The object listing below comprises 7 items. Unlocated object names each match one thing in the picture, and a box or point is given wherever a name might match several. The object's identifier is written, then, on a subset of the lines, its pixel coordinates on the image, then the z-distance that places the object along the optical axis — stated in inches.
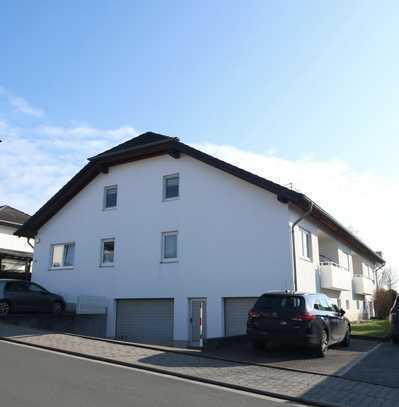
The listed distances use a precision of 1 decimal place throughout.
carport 1096.1
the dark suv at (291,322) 459.2
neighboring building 1174.3
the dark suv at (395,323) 602.2
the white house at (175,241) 683.4
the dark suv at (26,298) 756.6
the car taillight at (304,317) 460.4
